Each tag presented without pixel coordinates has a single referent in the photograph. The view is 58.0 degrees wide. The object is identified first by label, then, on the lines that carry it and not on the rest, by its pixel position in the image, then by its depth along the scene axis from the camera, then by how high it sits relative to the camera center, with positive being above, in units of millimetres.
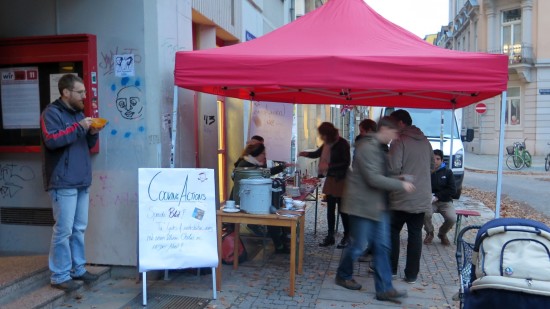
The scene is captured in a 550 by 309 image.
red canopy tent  4555 +597
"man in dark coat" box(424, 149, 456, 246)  6852 -1002
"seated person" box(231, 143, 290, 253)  6078 -442
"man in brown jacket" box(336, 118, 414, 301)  4574 -702
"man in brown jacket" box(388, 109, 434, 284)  5012 -564
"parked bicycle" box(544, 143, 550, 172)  19656 -1543
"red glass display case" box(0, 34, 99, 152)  5035 +547
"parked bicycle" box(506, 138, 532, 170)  20891 -1360
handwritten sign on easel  4566 -849
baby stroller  2998 -884
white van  10812 -132
